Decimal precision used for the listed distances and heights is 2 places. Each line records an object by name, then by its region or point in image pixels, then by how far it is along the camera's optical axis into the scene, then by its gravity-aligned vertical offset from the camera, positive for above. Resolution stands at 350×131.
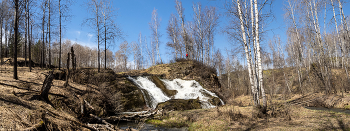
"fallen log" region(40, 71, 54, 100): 6.32 -0.56
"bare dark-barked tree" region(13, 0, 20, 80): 8.57 +2.31
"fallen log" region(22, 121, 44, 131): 3.70 -1.25
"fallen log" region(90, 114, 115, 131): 5.09 -1.77
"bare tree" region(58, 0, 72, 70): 16.95 +5.43
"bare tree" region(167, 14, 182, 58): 27.38 +5.76
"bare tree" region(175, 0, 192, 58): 24.07 +6.97
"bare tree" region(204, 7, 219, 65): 23.37 +6.12
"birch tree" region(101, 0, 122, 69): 17.11 +4.51
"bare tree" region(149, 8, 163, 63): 30.65 +7.02
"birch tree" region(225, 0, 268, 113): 7.75 +1.96
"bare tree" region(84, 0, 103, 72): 16.84 +5.39
